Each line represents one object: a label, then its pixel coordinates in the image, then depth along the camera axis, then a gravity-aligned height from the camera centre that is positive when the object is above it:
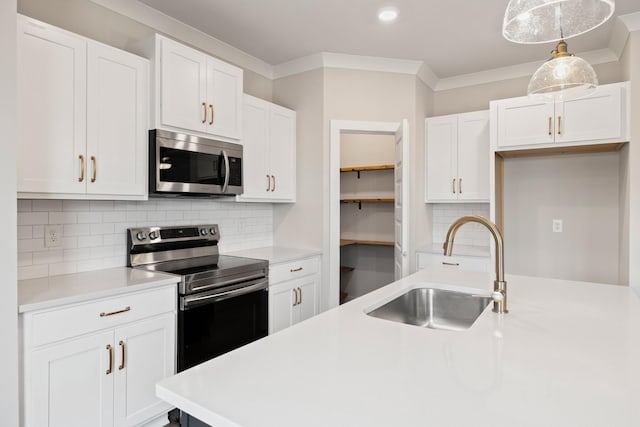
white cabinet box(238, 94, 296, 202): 3.12 +0.54
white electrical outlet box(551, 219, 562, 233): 3.46 -0.11
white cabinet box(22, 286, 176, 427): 1.63 -0.73
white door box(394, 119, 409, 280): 3.26 +0.12
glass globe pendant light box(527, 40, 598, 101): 1.65 +0.62
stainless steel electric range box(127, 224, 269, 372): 2.24 -0.49
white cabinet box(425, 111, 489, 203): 3.57 +0.55
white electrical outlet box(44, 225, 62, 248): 2.13 -0.14
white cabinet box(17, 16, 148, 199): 1.83 +0.52
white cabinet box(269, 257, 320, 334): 2.95 -0.66
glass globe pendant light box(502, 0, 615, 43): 1.23 +0.68
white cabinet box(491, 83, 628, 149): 2.82 +0.76
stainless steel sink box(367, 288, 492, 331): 1.78 -0.46
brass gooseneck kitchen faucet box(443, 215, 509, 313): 1.42 -0.17
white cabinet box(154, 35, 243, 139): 2.38 +0.83
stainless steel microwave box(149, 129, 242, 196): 2.37 +0.32
